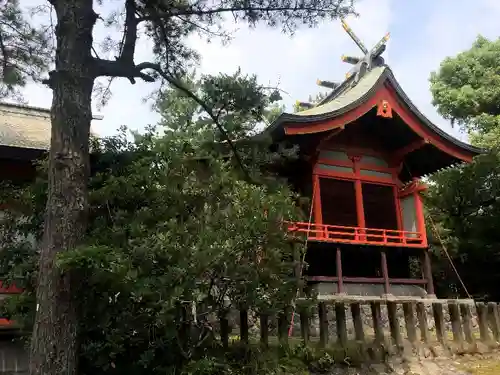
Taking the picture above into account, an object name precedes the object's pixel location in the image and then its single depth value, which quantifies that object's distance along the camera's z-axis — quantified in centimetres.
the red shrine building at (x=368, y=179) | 1322
